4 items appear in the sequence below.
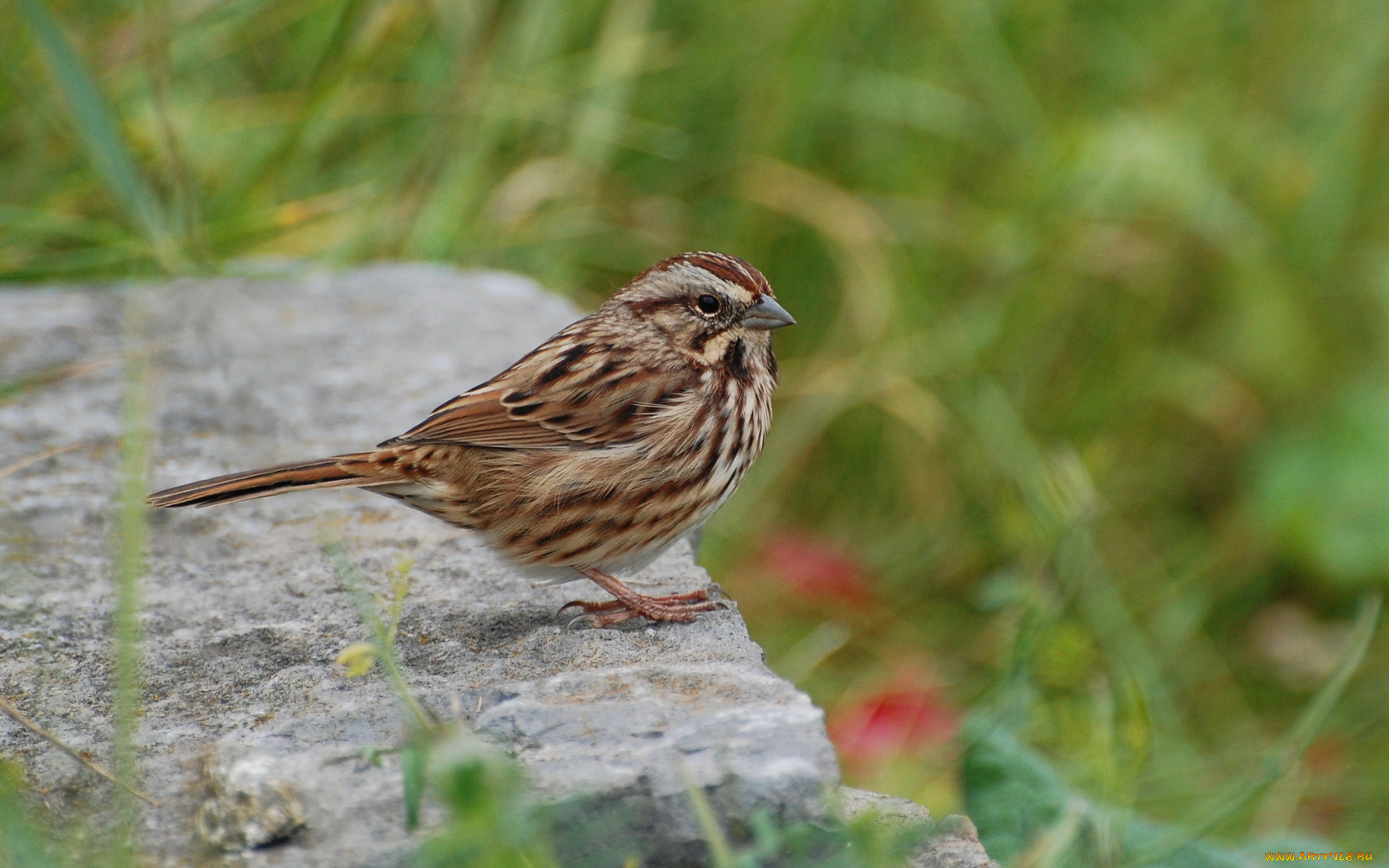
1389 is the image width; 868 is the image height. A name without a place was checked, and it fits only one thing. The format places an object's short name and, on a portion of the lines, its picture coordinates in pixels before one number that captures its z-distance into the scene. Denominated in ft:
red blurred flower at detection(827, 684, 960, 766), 22.85
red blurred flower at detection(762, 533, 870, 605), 28.22
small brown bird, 18.92
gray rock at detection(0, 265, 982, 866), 13.51
